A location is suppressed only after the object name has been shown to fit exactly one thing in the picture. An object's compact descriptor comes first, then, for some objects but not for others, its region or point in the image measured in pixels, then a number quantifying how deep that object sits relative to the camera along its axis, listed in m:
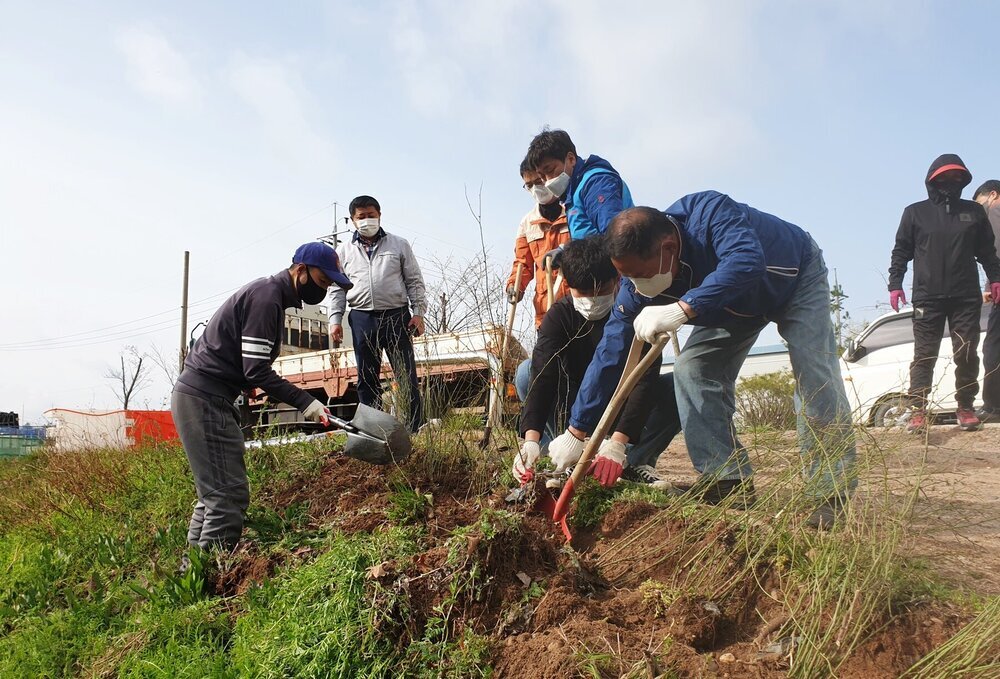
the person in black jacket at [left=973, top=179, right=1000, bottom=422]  5.54
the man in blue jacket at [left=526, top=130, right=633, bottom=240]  3.93
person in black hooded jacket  5.49
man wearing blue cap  3.19
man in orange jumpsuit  4.54
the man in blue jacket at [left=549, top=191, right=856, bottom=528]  2.97
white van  6.60
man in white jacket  4.88
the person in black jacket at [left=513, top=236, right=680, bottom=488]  3.48
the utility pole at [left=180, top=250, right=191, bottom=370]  26.44
